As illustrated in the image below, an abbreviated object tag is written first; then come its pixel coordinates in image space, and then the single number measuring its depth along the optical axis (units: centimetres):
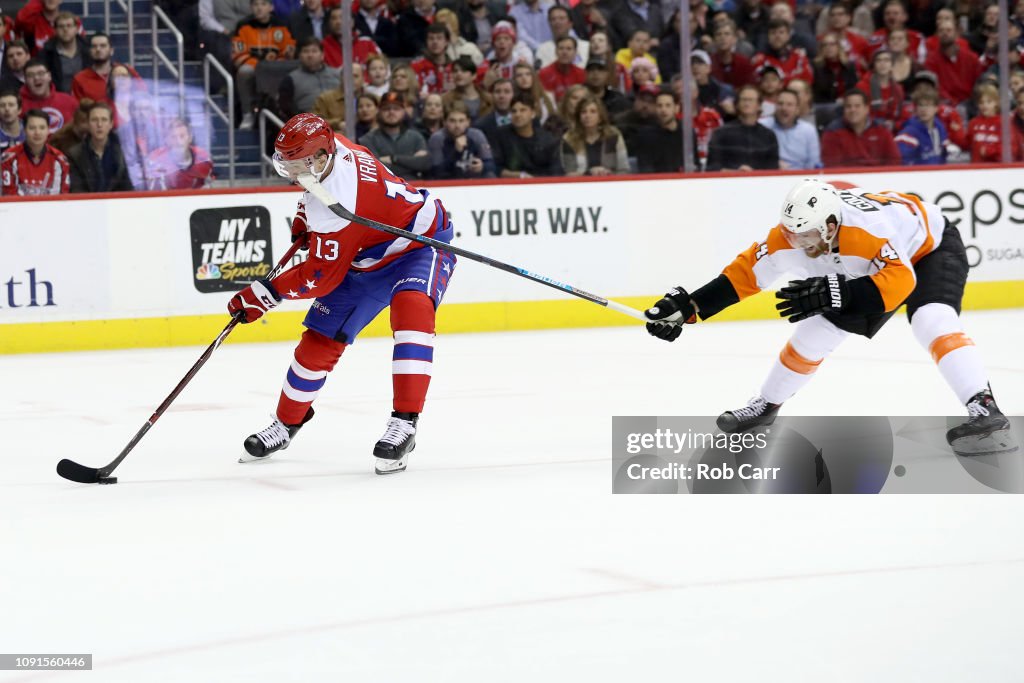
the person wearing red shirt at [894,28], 1978
